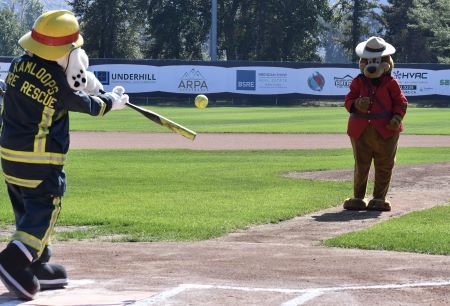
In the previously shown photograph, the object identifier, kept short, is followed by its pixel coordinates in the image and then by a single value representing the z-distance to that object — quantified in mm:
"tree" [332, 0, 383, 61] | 76812
